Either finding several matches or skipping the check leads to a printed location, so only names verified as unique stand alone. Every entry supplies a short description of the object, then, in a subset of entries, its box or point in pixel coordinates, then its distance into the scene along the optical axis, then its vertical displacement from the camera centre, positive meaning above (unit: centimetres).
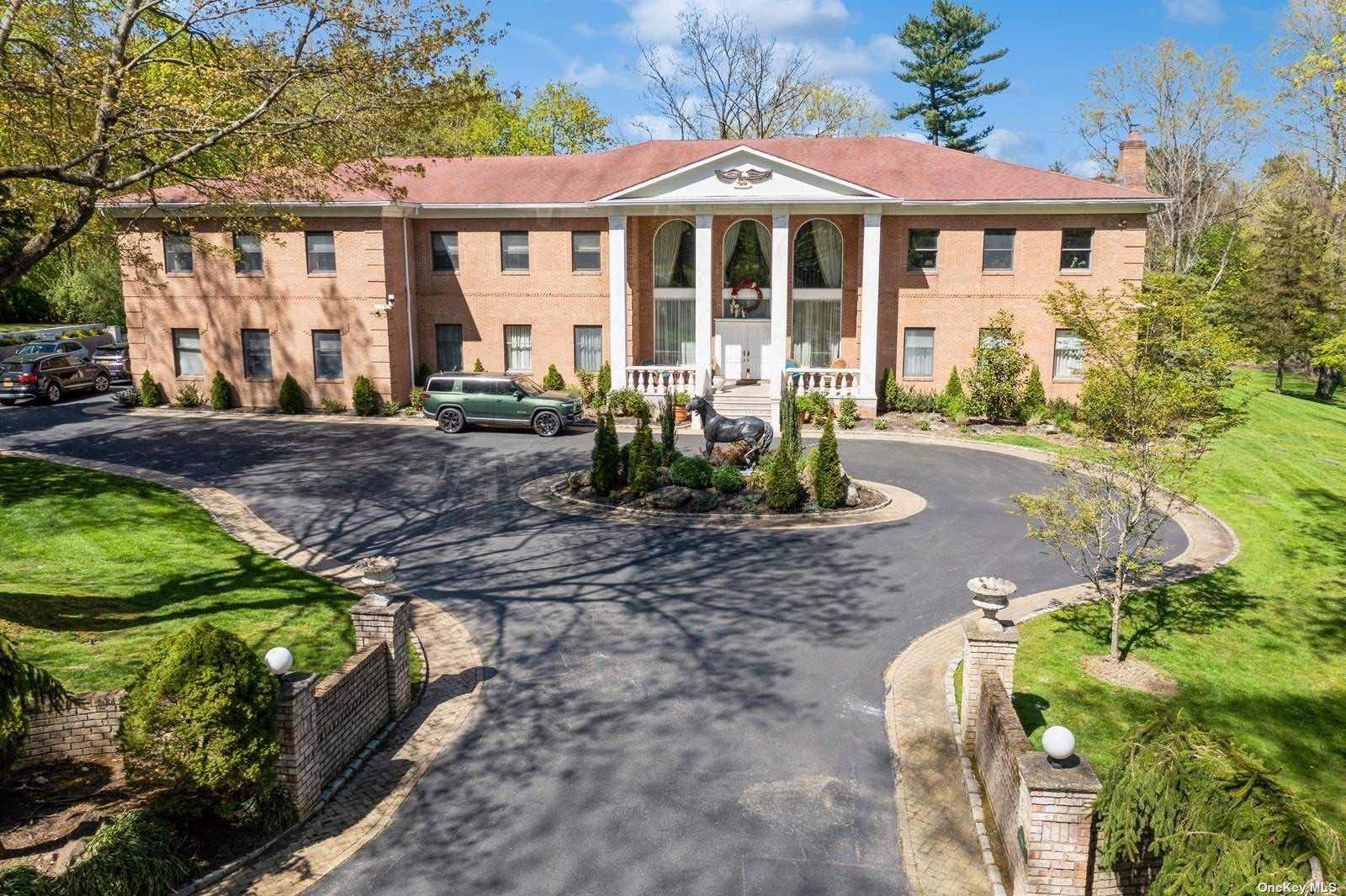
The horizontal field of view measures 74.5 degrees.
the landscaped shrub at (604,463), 2038 -287
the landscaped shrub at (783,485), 1917 -320
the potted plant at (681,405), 3029 -232
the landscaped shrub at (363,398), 3150 -216
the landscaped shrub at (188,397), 3288 -221
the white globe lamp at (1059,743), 705 -322
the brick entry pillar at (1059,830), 698 -388
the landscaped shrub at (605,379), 3244 -153
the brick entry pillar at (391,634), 1043 -349
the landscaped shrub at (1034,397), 3000 -201
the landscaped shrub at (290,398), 3200 -219
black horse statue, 2178 -234
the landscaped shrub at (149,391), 3272 -198
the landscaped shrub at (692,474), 2023 -311
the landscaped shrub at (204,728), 777 -345
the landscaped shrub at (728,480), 2009 -324
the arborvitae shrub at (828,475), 1935 -301
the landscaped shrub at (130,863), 677 -412
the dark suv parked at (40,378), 3312 -154
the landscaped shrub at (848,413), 3003 -258
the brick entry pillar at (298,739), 829 -378
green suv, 2816 -211
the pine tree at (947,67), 6169 +1887
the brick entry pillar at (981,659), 961 -348
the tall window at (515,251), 3359 +328
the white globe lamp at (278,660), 823 -299
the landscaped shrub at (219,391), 3234 -196
